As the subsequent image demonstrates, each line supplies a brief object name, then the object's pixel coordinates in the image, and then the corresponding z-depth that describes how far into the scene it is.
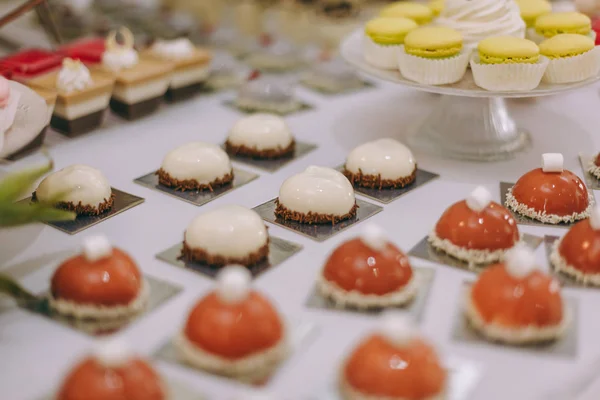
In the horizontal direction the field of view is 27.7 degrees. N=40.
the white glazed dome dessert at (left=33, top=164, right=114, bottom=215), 0.95
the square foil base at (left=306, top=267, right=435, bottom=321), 0.85
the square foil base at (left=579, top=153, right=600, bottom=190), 1.03
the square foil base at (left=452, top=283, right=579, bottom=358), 0.82
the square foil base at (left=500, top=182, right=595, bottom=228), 0.96
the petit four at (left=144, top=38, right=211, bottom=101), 1.21
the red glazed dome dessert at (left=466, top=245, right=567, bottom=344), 0.81
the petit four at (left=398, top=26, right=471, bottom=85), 1.02
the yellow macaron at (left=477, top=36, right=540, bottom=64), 0.99
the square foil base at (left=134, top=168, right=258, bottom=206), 1.00
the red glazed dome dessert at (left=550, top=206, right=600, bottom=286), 0.87
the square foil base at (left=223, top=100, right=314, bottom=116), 1.21
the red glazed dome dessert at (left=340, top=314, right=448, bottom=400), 0.76
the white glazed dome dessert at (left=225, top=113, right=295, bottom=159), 1.08
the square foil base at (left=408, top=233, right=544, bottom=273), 0.90
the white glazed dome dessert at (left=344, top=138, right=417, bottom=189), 1.02
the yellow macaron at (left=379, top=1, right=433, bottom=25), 1.11
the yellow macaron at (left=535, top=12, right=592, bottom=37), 1.06
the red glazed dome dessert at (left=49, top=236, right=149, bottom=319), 0.83
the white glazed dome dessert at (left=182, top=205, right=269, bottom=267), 0.89
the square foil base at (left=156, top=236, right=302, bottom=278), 0.89
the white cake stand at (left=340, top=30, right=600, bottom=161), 1.09
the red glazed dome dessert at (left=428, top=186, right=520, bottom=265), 0.90
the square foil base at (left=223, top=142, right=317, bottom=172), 1.07
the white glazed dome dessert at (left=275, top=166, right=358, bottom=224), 0.95
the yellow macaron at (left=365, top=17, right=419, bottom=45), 1.06
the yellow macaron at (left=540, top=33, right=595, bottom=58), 1.02
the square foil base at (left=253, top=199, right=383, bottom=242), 0.95
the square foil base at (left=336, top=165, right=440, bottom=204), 1.00
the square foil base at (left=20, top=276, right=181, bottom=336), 0.83
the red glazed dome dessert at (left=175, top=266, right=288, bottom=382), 0.79
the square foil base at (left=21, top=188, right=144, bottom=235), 0.95
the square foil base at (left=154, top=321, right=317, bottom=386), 0.80
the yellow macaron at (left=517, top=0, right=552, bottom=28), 1.11
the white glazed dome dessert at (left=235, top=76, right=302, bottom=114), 1.21
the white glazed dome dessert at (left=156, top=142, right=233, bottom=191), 1.01
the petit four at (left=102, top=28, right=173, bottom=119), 1.15
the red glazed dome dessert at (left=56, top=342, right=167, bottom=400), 0.74
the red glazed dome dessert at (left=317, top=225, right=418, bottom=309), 0.85
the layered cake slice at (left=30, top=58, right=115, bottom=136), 1.10
